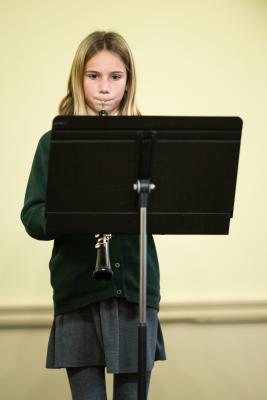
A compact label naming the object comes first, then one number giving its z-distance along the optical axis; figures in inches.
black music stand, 232.0
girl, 240.6
